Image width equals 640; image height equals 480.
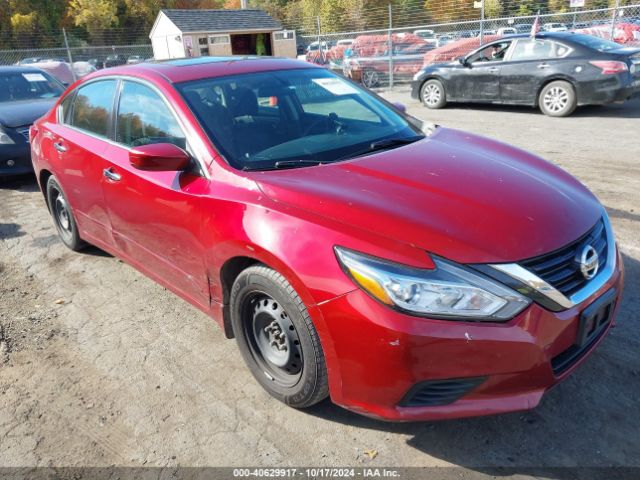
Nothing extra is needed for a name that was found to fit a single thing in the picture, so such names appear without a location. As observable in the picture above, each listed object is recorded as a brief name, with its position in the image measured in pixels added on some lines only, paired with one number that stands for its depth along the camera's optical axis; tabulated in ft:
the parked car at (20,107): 23.18
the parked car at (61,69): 64.39
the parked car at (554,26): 57.41
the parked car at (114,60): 78.98
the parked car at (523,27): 55.72
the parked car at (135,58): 84.32
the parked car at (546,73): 30.45
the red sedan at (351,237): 6.84
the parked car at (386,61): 58.34
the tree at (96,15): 171.73
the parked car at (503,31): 57.74
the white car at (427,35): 59.98
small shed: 82.07
